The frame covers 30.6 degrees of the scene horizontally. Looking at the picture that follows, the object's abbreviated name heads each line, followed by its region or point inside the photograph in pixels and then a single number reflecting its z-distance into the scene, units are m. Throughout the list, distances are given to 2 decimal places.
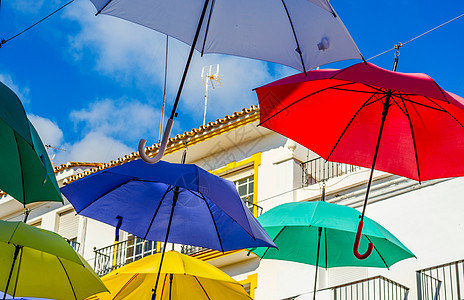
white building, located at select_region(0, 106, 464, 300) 13.92
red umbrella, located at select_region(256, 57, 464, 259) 7.59
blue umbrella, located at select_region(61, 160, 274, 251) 8.84
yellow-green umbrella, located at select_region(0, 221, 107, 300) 8.35
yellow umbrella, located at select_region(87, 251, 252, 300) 8.91
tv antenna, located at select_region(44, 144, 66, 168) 25.95
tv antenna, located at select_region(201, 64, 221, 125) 22.06
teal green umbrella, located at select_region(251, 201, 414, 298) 9.44
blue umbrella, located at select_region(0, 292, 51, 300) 8.96
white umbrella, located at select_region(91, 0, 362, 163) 6.44
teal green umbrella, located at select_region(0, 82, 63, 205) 6.65
